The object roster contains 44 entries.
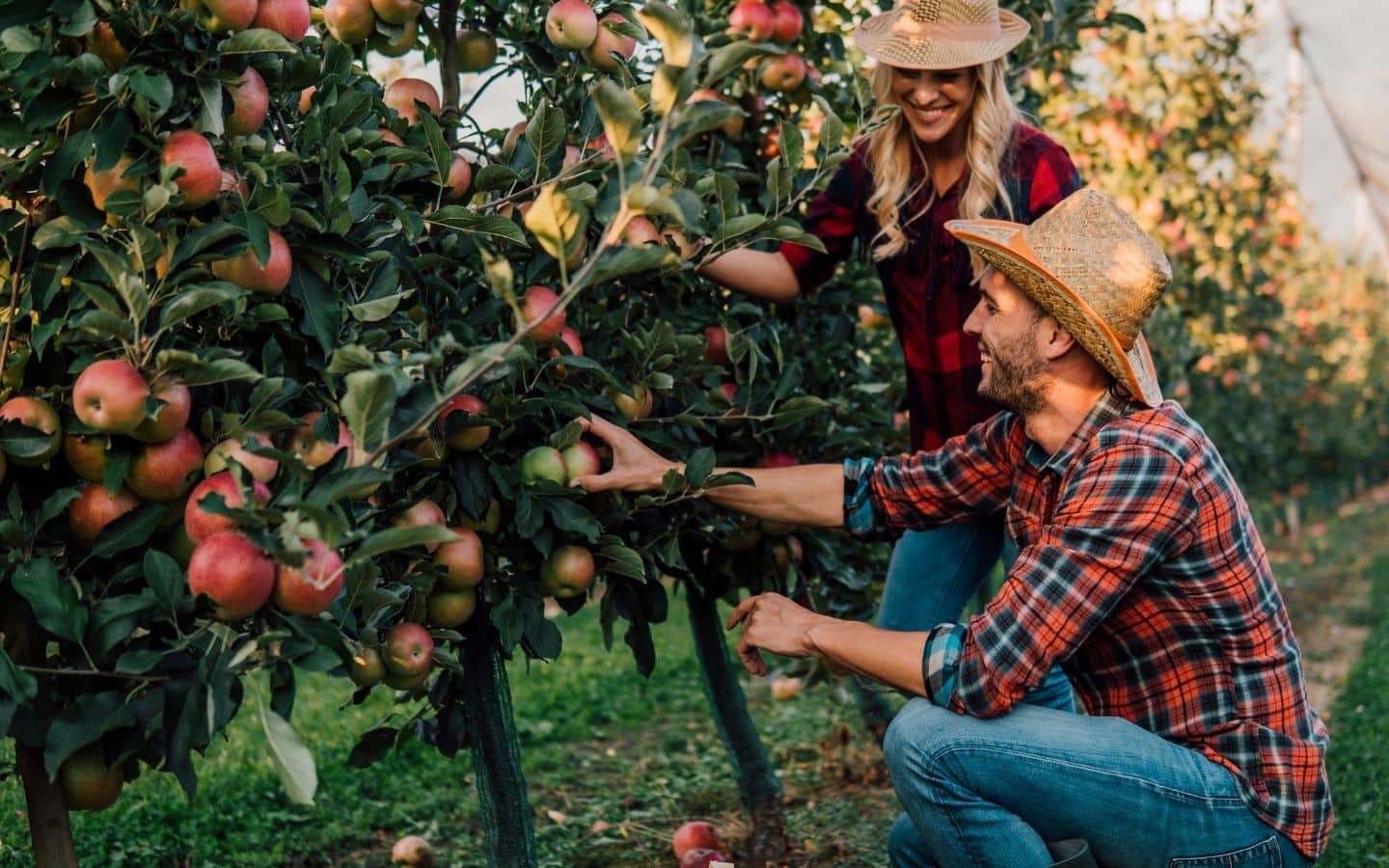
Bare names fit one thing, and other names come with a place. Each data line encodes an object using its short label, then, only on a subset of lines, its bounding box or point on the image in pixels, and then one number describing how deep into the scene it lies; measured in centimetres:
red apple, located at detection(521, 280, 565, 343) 190
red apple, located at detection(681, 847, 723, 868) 271
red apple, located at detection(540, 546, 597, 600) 205
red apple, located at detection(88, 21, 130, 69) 158
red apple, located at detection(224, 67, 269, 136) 167
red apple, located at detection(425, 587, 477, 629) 194
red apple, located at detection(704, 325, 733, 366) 258
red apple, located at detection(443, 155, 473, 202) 200
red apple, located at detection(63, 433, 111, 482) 159
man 195
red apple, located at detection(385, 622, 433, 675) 178
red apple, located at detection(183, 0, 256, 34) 156
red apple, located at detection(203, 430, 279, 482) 151
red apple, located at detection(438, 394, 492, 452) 188
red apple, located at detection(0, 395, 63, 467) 156
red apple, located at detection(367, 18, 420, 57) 219
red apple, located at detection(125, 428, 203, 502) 155
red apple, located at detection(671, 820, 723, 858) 293
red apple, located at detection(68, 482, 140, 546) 159
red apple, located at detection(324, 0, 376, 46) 208
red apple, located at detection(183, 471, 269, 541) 144
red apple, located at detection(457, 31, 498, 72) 232
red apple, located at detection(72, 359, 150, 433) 146
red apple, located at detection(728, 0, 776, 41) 279
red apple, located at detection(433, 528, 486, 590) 189
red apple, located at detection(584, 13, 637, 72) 220
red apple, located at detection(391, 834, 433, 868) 287
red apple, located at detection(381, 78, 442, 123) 219
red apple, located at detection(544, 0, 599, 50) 212
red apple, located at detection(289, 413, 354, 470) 162
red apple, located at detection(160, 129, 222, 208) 156
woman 255
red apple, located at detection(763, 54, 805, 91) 287
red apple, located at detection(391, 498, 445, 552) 182
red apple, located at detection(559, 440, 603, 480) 204
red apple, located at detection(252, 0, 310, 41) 166
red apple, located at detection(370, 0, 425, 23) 210
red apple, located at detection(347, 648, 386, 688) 174
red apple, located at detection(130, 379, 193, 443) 150
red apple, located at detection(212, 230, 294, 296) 163
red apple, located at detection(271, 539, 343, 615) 137
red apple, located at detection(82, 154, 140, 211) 159
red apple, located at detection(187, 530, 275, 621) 136
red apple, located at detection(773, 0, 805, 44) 284
